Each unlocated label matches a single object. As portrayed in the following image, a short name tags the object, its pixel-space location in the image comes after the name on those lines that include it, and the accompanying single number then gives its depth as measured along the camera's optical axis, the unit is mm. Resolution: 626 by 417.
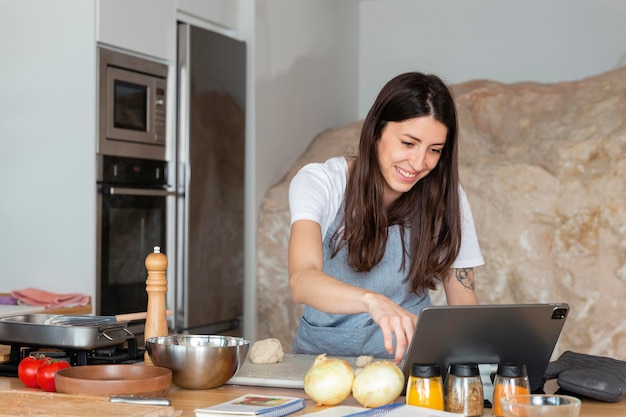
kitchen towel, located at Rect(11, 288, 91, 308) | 3168
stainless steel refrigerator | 3805
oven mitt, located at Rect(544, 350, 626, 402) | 1568
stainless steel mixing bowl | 1579
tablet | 1450
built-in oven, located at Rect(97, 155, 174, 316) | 3379
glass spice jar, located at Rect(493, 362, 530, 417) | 1400
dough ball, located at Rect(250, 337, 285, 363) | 1880
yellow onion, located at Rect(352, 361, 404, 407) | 1461
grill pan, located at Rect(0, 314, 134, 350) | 1674
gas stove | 1735
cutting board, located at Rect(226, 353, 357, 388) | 1673
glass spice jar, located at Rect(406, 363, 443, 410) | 1407
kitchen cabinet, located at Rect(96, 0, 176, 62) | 3326
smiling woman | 2088
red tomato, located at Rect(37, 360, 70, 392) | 1569
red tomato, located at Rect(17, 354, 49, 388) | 1614
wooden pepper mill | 1771
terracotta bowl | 1475
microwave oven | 3352
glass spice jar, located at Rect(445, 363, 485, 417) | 1399
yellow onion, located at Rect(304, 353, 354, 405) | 1480
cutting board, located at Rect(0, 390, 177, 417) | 1347
